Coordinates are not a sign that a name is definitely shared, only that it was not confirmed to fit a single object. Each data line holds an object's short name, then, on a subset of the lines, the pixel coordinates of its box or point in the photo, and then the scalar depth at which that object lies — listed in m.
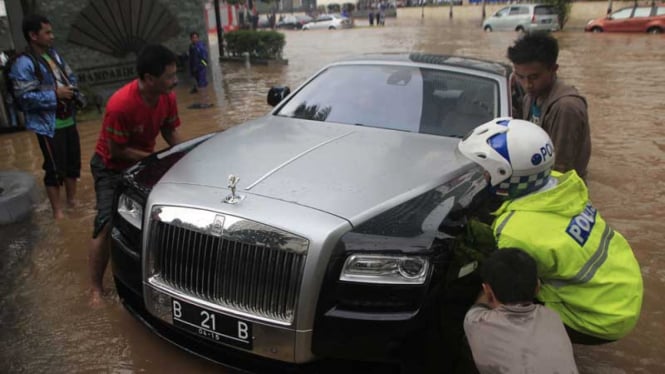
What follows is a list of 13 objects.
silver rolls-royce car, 2.26
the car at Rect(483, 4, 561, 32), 29.07
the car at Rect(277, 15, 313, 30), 46.22
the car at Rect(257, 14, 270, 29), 46.77
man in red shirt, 3.41
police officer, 2.18
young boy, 1.97
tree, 29.75
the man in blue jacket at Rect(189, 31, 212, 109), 12.57
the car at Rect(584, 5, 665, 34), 24.42
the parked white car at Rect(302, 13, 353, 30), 41.41
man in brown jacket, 3.23
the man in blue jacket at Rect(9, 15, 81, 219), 4.60
